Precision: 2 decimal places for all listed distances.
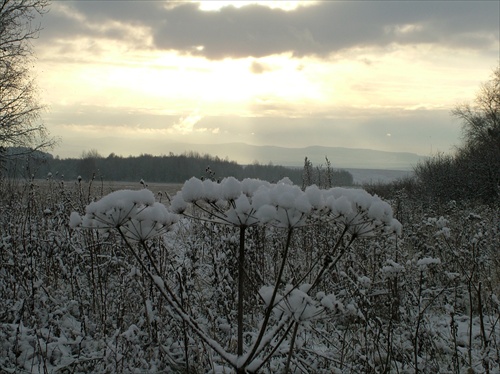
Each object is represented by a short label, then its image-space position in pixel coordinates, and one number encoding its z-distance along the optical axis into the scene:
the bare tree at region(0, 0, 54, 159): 23.14
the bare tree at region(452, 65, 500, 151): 44.75
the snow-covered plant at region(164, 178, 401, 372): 1.96
